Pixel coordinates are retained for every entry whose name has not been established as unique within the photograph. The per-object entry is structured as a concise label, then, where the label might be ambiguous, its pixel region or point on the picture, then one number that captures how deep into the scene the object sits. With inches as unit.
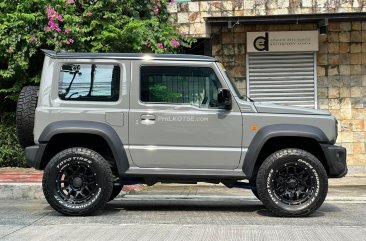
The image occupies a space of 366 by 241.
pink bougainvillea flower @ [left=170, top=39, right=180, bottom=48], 480.7
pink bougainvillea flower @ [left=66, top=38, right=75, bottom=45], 442.3
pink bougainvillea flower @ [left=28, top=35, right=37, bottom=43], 439.3
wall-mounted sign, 539.8
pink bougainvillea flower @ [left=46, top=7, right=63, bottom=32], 438.9
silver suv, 271.3
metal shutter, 546.6
